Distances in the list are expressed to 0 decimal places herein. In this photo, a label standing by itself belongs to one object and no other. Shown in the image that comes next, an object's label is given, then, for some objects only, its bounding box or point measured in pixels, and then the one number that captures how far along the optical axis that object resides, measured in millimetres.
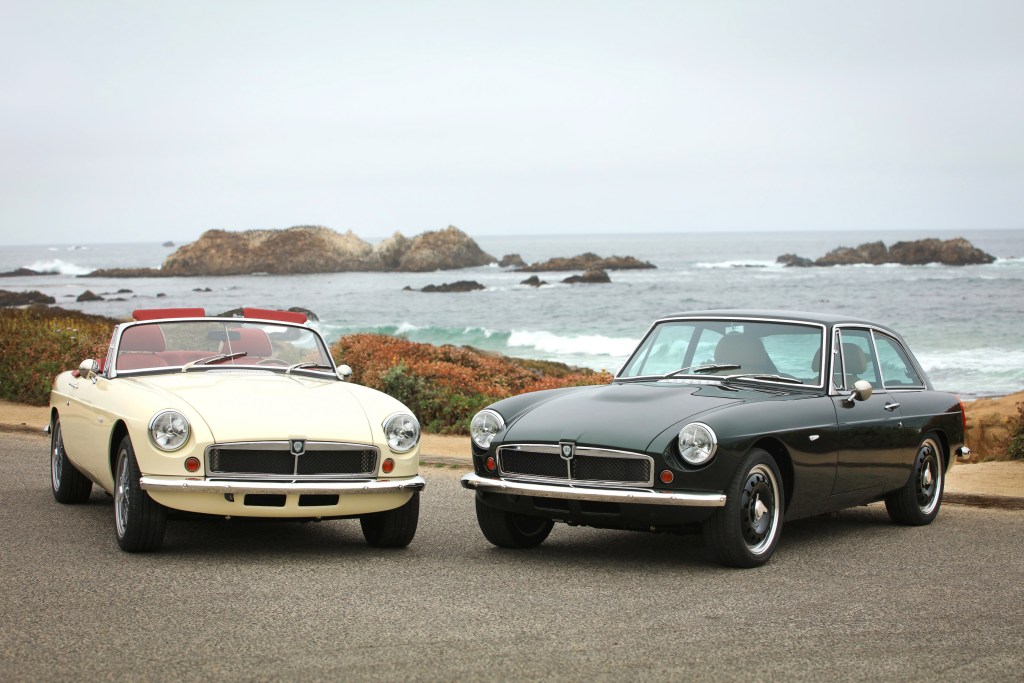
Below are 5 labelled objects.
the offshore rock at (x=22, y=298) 61609
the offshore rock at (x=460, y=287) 84438
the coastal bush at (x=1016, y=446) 13078
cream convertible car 7484
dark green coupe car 7309
